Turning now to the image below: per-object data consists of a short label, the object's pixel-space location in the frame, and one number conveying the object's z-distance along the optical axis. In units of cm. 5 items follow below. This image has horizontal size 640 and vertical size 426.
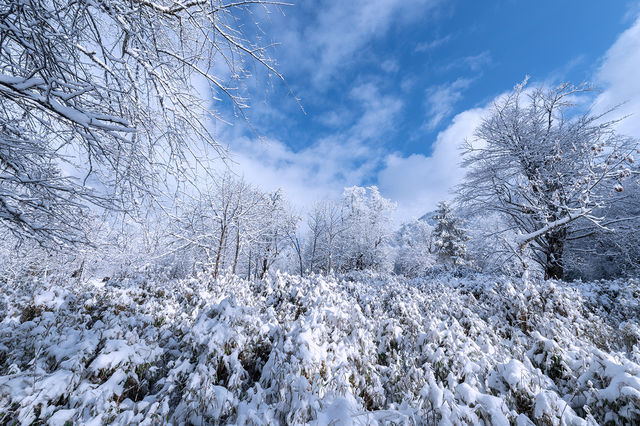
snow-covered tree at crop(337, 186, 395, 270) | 2598
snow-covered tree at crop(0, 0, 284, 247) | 216
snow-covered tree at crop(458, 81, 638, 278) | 802
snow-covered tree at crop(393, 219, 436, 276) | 2775
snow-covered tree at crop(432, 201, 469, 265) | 2402
